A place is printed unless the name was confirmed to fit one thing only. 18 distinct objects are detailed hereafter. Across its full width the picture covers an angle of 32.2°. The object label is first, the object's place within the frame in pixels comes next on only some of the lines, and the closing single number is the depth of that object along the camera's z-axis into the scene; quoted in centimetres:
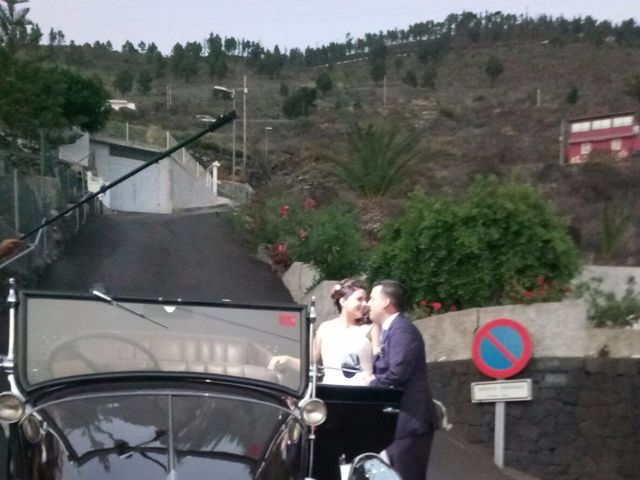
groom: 686
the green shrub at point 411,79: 6062
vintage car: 484
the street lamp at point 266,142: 4981
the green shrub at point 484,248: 1175
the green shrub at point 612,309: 1059
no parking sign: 1026
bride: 723
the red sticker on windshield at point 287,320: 573
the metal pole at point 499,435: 1027
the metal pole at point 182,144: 593
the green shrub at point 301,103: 5772
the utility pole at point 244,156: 5075
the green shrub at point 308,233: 1742
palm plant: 2258
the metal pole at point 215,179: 4812
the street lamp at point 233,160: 5252
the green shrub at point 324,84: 6191
